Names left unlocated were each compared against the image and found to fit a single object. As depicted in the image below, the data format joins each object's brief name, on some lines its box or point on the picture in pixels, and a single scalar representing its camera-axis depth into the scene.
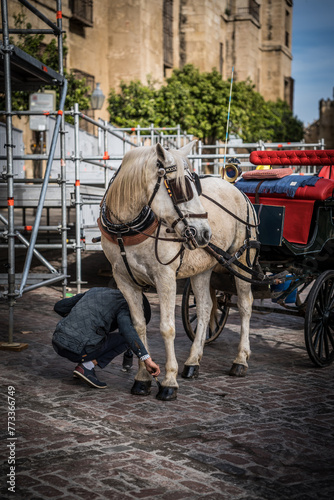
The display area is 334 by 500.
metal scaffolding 7.11
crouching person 5.66
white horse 5.21
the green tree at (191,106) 33.91
